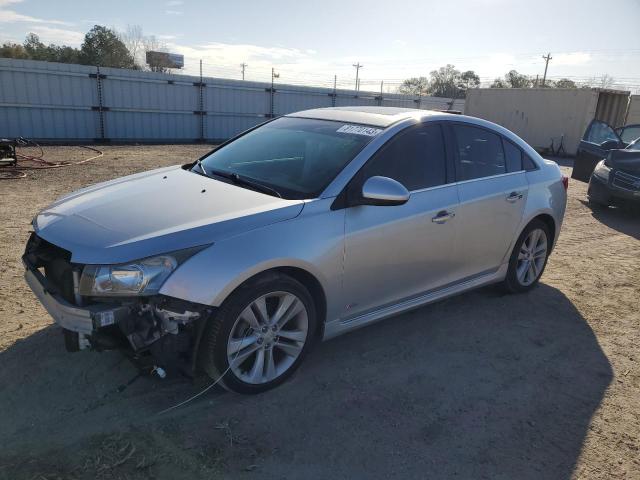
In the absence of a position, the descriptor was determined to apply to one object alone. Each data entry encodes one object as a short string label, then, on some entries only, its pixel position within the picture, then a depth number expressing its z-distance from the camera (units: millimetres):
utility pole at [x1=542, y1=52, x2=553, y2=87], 65500
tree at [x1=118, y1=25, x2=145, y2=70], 47781
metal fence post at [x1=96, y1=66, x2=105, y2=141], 17062
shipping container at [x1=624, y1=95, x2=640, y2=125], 21203
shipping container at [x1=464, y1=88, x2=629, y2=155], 20672
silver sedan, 2752
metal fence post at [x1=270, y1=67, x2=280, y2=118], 21641
